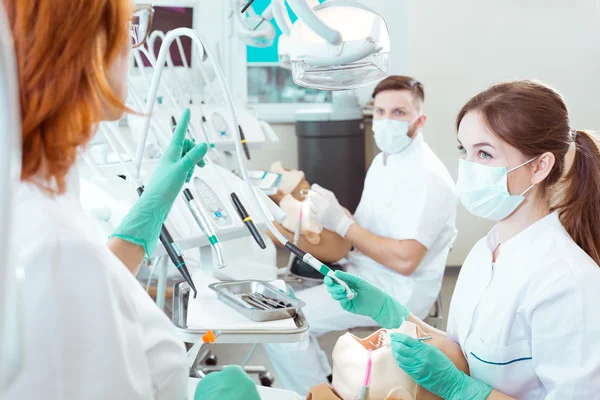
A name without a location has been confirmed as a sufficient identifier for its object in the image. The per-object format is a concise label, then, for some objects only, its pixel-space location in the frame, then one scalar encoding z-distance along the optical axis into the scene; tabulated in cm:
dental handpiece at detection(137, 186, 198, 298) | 144
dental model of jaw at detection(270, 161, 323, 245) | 262
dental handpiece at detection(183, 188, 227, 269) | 152
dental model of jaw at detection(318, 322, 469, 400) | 131
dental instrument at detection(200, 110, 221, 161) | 269
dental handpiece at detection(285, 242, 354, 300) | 137
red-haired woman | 70
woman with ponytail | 122
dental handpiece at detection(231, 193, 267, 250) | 153
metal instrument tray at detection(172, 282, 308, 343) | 132
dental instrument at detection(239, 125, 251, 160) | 274
